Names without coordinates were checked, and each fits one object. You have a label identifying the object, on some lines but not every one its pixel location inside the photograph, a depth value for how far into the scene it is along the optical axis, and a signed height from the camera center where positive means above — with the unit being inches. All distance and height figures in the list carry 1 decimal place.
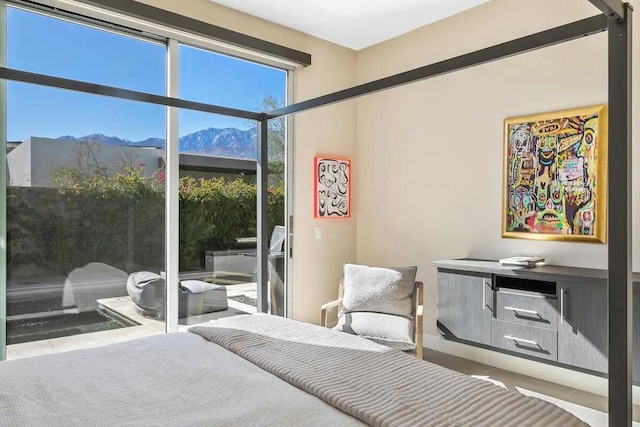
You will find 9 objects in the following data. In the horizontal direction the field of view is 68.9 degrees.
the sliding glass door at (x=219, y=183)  150.5 +10.3
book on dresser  131.3 -13.7
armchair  135.9 -34.0
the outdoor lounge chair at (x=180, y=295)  139.6 -26.1
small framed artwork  183.2 +10.5
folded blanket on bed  53.4 -22.8
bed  52.9 -23.2
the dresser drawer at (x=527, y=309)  121.4 -26.1
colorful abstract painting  129.3 +11.1
